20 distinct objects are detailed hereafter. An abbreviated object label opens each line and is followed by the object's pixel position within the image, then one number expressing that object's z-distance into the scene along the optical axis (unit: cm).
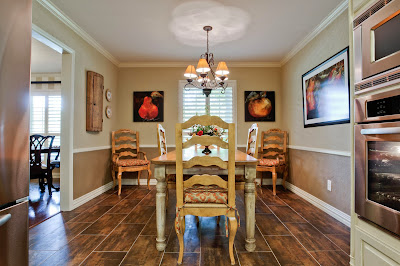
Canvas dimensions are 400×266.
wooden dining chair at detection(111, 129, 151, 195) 394
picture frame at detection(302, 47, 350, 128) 261
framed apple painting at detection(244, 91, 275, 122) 472
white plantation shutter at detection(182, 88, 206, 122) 476
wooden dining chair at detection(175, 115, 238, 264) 174
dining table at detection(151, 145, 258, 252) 193
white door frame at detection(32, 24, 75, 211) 303
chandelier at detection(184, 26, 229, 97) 277
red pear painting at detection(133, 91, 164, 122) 476
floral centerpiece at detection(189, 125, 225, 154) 276
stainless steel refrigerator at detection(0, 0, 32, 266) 68
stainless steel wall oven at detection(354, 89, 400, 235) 108
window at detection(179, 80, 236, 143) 475
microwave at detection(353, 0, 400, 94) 107
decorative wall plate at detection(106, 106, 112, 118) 423
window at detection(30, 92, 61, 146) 546
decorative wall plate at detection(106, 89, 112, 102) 423
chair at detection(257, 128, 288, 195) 392
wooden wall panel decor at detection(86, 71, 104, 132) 353
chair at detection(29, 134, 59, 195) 367
